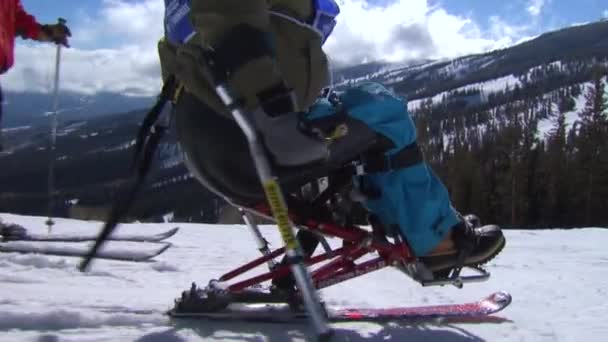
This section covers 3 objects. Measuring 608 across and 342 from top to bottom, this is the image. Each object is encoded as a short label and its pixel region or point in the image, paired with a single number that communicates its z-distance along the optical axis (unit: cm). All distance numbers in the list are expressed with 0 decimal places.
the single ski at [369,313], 283
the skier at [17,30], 439
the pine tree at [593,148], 4291
